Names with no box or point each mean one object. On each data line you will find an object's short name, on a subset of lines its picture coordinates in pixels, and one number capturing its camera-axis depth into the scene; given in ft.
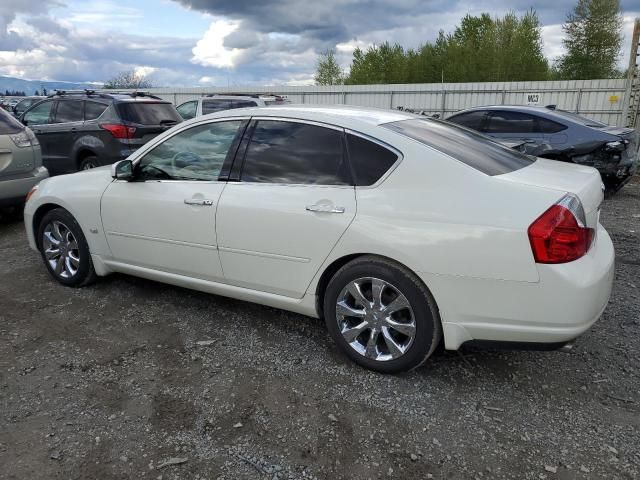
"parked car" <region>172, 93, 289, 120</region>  35.99
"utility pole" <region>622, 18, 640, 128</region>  46.06
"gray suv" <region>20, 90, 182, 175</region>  26.84
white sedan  8.35
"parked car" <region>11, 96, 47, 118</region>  51.24
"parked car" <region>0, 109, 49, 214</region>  20.18
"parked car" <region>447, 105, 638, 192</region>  26.17
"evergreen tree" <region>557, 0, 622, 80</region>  118.11
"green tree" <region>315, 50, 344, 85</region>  166.91
